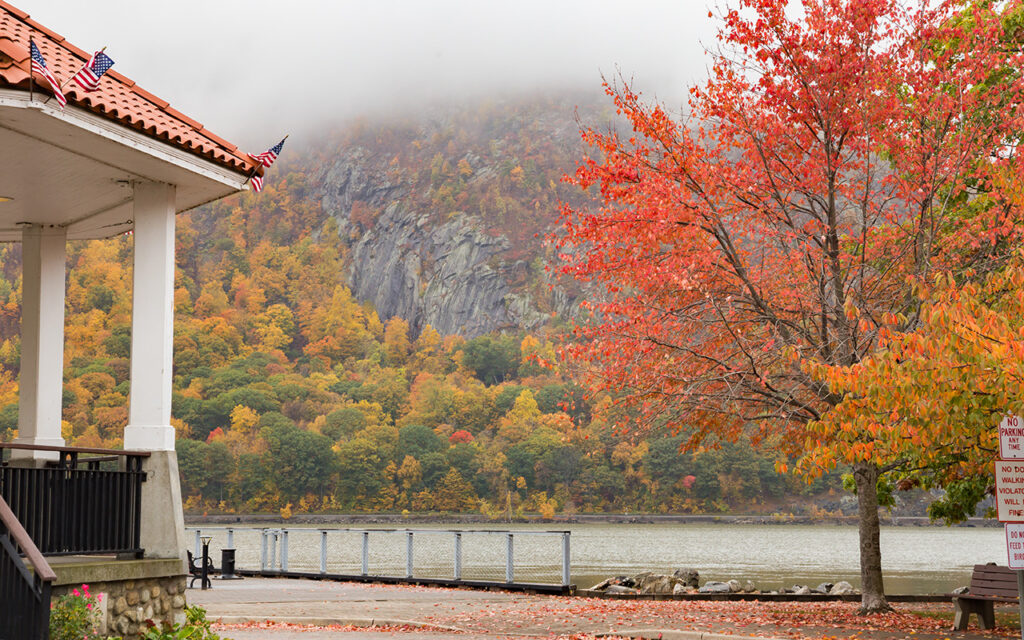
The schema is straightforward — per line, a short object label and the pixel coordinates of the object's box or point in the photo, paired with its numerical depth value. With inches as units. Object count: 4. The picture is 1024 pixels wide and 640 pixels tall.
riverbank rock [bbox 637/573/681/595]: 932.0
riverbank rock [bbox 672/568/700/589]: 980.6
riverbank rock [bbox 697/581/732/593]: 904.3
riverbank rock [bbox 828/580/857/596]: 999.3
